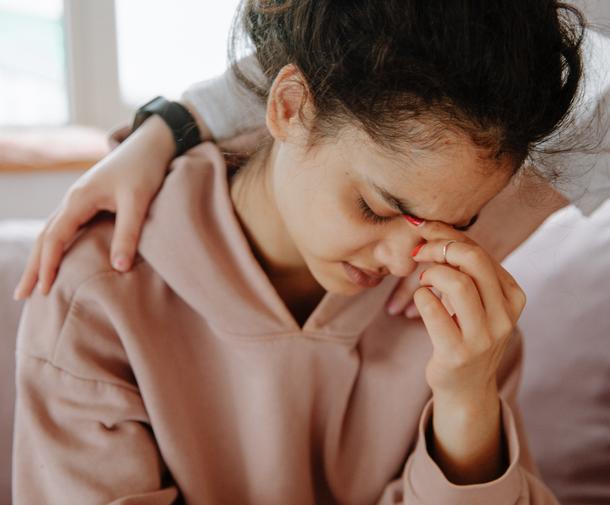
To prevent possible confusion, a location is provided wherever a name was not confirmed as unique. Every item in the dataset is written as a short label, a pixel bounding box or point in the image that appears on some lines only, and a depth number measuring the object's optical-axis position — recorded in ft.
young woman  2.13
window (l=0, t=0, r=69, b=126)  8.24
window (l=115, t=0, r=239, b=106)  8.54
